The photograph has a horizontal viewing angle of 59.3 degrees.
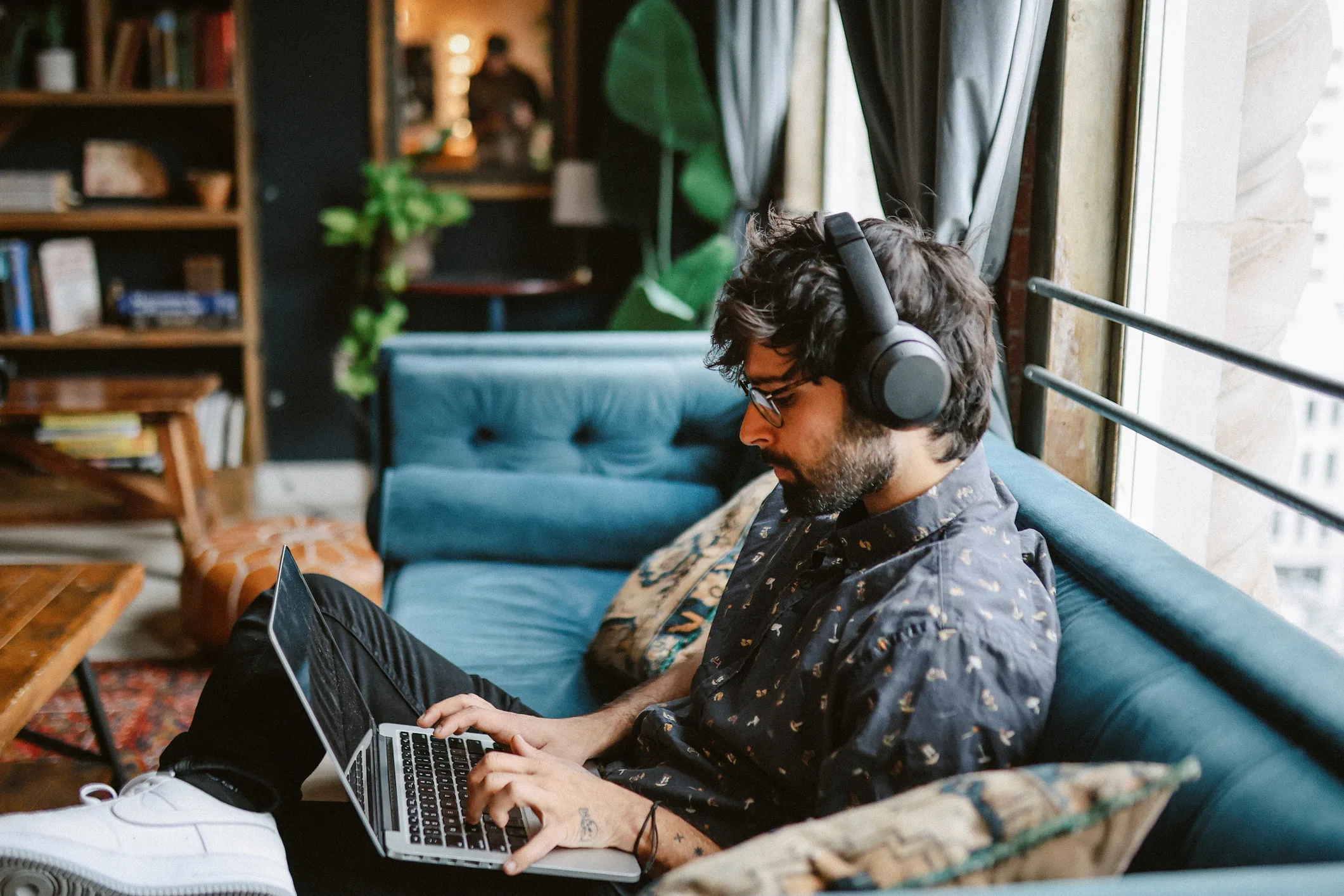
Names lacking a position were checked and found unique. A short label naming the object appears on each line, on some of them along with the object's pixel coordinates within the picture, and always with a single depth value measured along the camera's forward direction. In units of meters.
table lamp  4.17
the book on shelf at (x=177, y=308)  4.09
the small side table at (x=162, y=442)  3.50
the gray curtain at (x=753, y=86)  3.53
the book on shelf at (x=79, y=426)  3.74
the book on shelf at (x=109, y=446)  3.78
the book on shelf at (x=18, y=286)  3.93
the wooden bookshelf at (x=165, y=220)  3.98
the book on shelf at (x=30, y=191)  3.97
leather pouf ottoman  2.62
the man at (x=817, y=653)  0.99
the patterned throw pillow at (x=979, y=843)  0.75
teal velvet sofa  0.83
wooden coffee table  1.64
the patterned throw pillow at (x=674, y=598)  1.76
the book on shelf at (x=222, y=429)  4.19
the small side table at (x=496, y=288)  4.05
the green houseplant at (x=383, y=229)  4.10
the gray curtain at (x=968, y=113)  1.64
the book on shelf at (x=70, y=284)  3.99
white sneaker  1.03
